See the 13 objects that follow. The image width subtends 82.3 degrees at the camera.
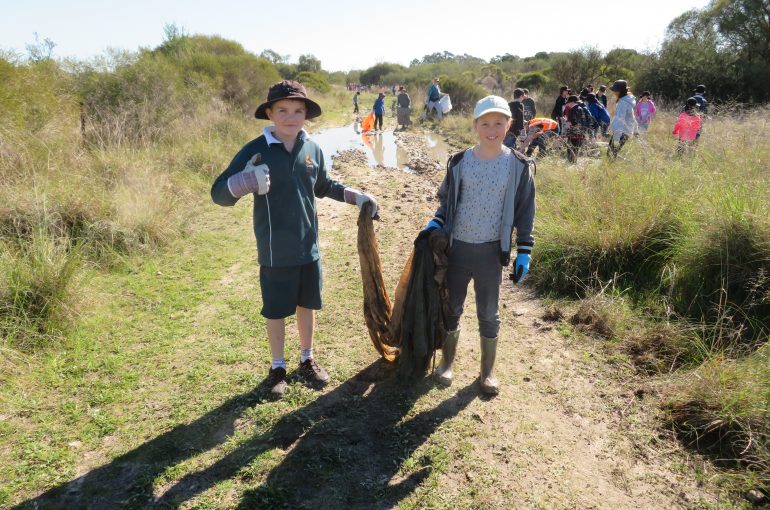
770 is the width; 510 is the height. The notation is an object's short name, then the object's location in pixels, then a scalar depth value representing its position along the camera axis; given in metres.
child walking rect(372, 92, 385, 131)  19.11
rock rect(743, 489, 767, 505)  2.31
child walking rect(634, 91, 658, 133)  10.27
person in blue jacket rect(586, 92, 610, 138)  8.86
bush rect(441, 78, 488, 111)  22.61
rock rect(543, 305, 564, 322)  4.21
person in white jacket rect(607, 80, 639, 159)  7.91
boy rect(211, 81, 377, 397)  2.62
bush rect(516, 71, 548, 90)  23.55
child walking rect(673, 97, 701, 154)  7.79
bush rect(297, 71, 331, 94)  33.05
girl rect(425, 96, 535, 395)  2.74
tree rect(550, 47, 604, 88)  19.30
